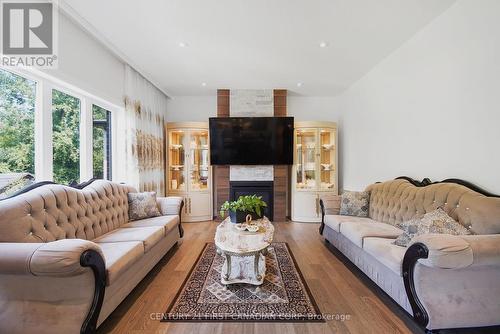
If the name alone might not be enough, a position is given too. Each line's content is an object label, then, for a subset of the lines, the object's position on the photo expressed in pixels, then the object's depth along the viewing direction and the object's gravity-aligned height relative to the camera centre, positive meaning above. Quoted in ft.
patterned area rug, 6.32 -4.13
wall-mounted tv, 16.11 +1.65
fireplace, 16.48 -1.87
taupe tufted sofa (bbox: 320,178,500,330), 5.14 -2.57
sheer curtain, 12.37 +1.53
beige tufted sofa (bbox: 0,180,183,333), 4.87 -2.55
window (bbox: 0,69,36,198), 6.94 +0.98
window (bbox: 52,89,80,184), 8.79 +1.05
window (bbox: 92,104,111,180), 11.09 +1.05
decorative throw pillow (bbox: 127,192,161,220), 10.59 -1.98
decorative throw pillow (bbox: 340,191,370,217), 11.30 -1.96
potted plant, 9.39 -1.83
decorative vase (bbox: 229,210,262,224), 9.38 -2.12
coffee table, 7.27 -2.86
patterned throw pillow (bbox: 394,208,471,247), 6.40 -1.80
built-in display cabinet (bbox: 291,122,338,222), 16.28 -0.22
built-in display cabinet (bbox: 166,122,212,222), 16.25 -0.32
